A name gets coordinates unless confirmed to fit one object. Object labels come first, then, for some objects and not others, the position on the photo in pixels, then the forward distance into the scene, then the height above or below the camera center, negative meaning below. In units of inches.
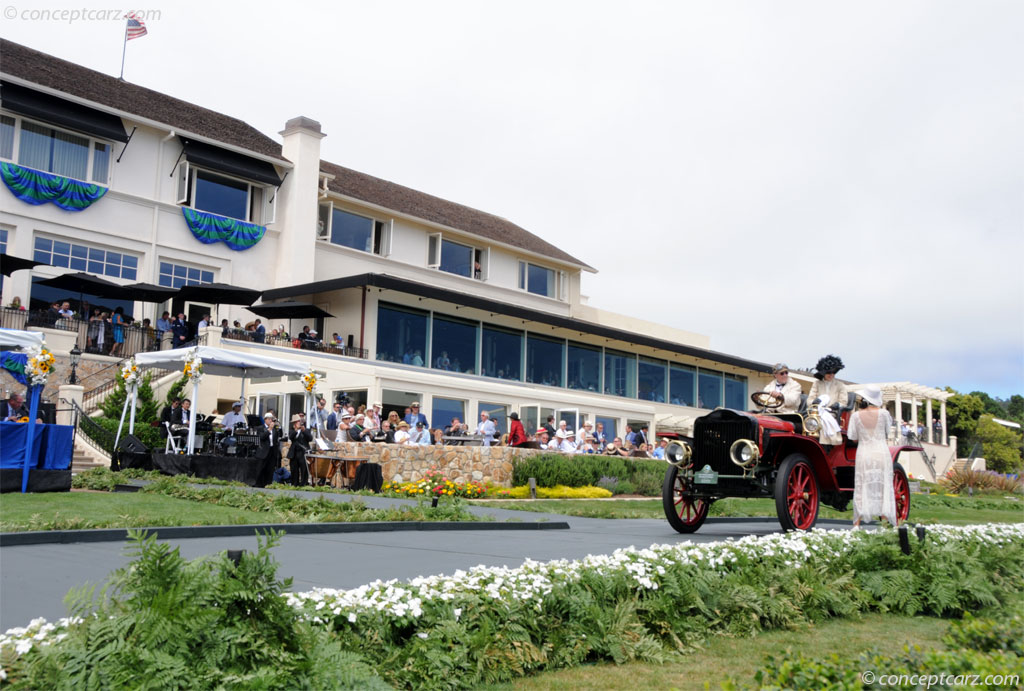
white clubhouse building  1112.8 +287.7
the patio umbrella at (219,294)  1076.5 +179.0
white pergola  1931.6 +133.9
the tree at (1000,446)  2000.5 +23.0
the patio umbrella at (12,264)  989.8 +193.7
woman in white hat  401.1 -5.0
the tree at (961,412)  2667.3 +132.8
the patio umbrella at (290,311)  1149.1 +170.0
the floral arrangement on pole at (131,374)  786.8 +56.0
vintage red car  388.5 -6.9
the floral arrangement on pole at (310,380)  793.6 +54.3
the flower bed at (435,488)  692.7 -37.0
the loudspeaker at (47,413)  717.3 +17.4
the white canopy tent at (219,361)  774.5 +69.8
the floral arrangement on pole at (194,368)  757.3 +60.0
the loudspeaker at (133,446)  733.9 -8.1
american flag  1337.4 +627.3
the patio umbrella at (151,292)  1058.7 +175.7
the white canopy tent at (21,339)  596.1 +64.4
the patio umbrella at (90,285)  1028.5 +180.0
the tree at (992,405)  3245.3 +194.1
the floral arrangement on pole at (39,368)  550.9 +41.4
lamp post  987.8 +89.0
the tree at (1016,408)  3037.4 +180.5
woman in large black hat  417.4 +31.4
